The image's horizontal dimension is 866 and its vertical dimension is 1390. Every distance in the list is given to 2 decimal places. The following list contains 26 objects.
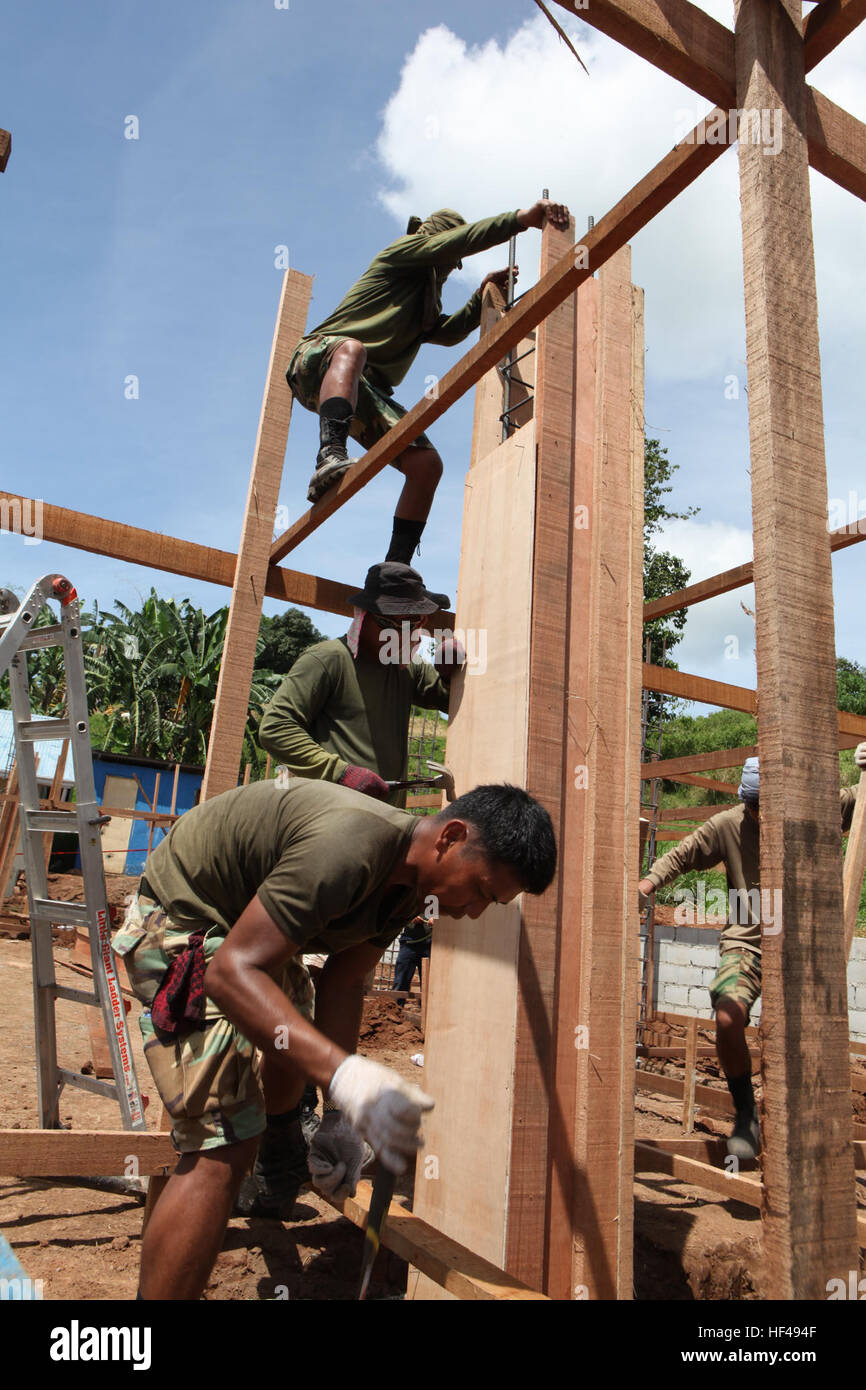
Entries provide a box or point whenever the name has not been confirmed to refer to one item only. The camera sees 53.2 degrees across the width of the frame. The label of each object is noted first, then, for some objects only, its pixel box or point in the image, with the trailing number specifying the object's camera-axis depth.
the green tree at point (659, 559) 22.78
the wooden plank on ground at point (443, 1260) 1.88
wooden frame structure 1.35
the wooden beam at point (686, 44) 1.70
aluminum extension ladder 3.18
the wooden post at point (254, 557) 3.17
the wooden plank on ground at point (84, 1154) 2.43
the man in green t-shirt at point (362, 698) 2.96
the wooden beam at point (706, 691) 4.10
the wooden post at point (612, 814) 2.47
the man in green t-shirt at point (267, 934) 1.65
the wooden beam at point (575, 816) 2.45
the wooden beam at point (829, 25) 1.63
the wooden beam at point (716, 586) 3.57
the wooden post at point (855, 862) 3.26
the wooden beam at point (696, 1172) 3.04
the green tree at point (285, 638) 40.78
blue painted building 24.59
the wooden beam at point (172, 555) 2.99
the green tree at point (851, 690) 26.32
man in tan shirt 3.79
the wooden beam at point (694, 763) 5.38
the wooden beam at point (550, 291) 1.79
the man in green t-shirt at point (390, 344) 3.19
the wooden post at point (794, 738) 1.29
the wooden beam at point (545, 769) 2.37
